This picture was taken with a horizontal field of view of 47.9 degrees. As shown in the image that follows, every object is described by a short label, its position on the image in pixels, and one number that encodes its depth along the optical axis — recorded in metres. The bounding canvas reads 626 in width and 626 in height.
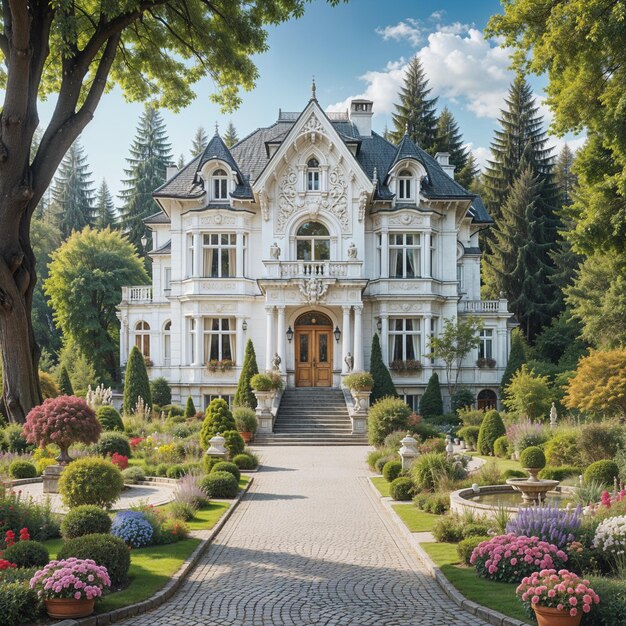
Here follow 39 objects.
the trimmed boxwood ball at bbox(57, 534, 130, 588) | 8.63
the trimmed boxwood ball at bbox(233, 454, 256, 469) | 20.44
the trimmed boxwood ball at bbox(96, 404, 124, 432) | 23.88
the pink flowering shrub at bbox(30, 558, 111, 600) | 7.48
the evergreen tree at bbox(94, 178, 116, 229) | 68.00
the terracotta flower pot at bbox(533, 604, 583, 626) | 7.03
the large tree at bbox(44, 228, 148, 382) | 44.41
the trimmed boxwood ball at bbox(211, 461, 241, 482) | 17.05
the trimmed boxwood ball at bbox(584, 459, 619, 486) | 15.06
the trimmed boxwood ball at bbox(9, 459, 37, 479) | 18.28
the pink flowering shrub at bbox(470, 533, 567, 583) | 8.84
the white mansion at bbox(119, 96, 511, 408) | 33.72
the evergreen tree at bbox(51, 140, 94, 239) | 68.00
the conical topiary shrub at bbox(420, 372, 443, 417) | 32.16
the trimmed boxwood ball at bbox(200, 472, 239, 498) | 15.88
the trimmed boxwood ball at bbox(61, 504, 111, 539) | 10.36
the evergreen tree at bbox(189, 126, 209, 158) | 74.79
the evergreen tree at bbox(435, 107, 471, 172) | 61.22
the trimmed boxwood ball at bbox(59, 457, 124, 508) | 12.56
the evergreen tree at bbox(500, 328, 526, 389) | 34.03
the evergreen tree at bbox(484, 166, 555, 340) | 49.81
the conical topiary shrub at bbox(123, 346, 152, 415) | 31.23
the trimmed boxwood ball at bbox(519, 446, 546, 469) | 14.39
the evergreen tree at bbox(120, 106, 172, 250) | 65.44
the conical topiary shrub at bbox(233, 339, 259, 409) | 29.98
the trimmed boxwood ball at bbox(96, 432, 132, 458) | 20.23
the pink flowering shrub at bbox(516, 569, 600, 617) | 6.98
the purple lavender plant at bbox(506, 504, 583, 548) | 9.52
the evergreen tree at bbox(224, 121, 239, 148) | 72.30
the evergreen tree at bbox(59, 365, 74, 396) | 32.81
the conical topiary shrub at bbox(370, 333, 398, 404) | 31.36
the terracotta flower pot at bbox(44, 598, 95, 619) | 7.49
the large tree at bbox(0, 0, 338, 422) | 15.65
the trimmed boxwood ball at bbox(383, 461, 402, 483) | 18.09
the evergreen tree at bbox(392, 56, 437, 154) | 61.11
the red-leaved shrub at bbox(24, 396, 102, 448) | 15.42
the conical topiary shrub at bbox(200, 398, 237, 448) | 21.61
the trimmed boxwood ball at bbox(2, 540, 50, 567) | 8.79
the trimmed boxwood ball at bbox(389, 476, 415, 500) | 15.86
